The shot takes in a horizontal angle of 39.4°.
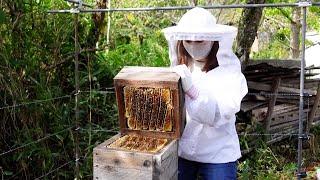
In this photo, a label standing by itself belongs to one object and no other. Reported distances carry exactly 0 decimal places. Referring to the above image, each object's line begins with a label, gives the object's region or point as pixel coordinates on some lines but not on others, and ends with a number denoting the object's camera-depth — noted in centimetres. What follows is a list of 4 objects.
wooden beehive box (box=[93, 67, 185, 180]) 200
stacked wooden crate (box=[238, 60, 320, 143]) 586
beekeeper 209
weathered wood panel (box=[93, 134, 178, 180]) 196
